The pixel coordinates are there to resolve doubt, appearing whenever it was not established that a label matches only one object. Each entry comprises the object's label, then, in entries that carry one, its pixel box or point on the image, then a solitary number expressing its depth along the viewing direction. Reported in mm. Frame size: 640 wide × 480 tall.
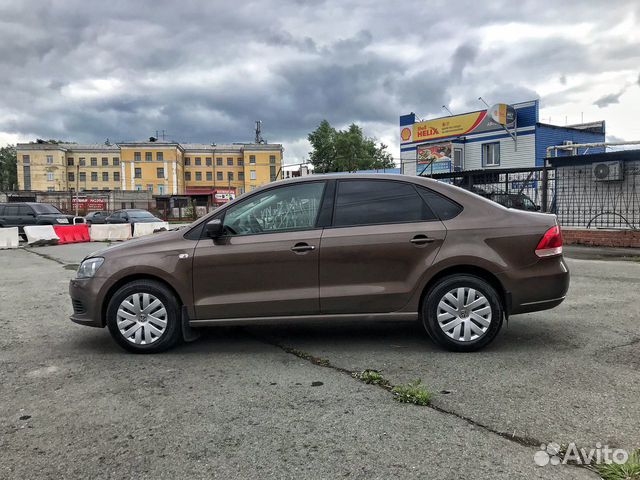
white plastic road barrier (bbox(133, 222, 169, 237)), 22234
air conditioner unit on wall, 13992
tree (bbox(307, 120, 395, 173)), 72562
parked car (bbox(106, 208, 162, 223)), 24094
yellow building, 93250
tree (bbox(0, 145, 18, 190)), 111062
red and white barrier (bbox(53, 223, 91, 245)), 19703
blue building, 27625
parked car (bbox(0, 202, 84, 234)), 21181
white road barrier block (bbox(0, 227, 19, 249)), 18109
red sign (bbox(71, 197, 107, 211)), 46125
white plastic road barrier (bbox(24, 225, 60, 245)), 18953
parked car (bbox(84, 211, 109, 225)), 27059
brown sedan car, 4535
